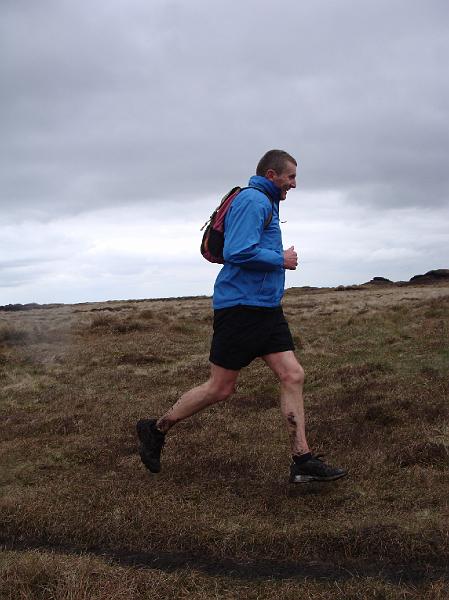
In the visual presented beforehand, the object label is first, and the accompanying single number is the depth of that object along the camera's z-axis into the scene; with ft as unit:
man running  15.70
